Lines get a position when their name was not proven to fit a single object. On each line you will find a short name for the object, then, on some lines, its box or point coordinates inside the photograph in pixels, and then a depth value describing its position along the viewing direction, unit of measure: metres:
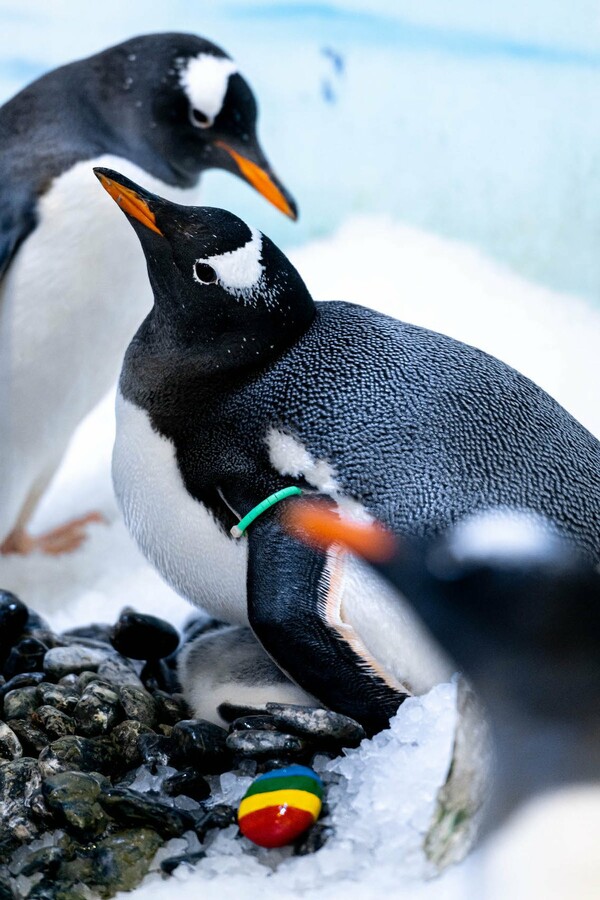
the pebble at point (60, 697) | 3.03
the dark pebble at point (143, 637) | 3.15
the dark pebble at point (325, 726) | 2.93
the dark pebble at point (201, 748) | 2.97
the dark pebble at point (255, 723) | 2.97
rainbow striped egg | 2.89
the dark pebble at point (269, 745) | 2.94
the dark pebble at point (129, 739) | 2.99
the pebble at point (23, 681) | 3.07
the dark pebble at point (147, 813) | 2.90
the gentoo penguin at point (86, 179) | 3.34
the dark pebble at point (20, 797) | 2.91
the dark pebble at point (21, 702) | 3.03
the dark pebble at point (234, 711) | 3.01
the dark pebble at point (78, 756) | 2.96
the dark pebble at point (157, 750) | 2.97
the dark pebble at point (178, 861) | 2.89
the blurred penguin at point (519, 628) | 2.89
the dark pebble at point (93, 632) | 3.24
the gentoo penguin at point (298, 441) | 2.93
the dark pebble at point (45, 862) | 2.89
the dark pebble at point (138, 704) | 3.03
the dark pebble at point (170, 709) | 3.05
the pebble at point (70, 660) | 3.09
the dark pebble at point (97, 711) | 3.01
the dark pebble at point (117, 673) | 3.09
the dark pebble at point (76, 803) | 2.90
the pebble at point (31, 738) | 3.00
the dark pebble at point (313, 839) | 2.89
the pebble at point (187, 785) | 2.94
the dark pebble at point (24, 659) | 3.12
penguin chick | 3.01
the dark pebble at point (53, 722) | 3.01
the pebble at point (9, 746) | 2.99
